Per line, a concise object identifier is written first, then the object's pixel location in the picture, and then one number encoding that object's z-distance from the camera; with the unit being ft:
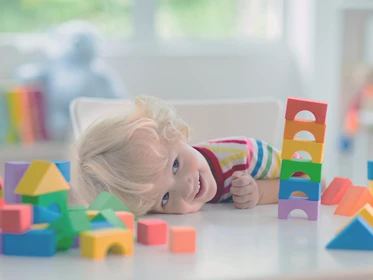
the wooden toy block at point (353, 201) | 4.40
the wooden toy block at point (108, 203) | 4.10
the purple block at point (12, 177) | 3.98
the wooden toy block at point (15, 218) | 3.53
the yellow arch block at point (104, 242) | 3.52
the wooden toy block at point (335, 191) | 4.72
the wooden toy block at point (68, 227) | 3.60
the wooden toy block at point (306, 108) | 4.23
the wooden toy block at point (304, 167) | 4.29
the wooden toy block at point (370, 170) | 4.55
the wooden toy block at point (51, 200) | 3.67
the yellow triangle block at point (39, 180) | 3.65
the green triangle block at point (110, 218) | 3.74
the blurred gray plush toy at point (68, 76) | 11.57
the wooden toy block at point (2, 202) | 3.85
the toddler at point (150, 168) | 4.53
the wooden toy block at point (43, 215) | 3.66
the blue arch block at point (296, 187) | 4.32
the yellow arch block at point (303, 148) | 4.26
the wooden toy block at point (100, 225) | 3.67
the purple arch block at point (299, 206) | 4.27
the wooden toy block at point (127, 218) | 3.83
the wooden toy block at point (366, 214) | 3.88
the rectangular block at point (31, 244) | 3.55
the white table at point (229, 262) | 3.35
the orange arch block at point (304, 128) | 4.25
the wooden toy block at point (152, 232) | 3.74
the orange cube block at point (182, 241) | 3.62
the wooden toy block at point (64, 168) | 3.91
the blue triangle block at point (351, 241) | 3.65
